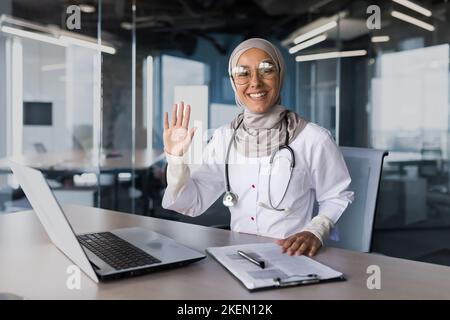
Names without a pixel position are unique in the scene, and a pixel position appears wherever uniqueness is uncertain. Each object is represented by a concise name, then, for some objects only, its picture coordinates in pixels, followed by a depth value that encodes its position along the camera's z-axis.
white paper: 0.87
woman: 1.44
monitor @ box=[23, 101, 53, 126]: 4.05
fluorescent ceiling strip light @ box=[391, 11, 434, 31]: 3.75
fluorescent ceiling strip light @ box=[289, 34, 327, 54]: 4.35
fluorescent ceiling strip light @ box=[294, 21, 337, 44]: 4.34
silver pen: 0.93
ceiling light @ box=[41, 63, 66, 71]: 4.14
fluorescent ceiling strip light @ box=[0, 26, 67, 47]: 3.87
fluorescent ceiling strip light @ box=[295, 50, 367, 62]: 4.10
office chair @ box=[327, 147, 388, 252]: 1.44
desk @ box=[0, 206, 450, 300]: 0.82
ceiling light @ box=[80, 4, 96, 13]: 4.43
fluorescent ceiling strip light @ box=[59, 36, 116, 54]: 4.38
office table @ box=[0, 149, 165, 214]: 3.86
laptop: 0.83
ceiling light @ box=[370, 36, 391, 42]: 3.94
